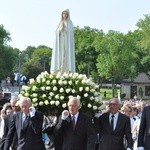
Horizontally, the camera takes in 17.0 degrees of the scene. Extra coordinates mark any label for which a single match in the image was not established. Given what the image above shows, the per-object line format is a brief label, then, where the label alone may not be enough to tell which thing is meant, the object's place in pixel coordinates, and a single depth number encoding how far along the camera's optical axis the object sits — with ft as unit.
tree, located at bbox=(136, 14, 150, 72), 242.78
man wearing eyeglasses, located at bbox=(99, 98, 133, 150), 31.19
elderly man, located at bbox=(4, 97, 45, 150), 29.30
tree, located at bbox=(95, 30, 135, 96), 288.92
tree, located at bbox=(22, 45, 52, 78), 403.34
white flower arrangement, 37.55
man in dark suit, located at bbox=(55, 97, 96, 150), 29.32
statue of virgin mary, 51.16
